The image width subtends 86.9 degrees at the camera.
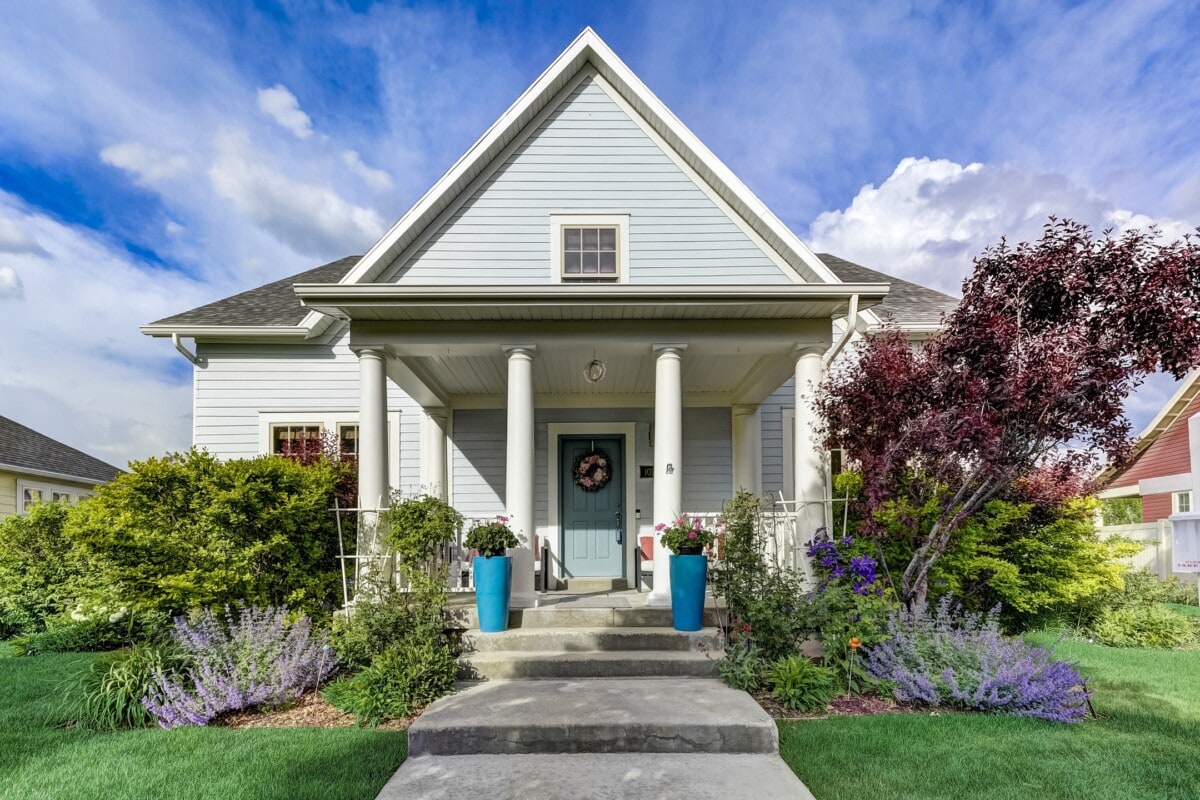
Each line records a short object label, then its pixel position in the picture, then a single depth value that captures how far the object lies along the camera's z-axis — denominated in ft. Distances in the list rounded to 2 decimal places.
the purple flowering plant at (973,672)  14.07
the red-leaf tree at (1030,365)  15.43
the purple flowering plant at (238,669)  14.38
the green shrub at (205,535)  18.07
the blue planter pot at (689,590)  17.31
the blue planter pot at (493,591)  17.21
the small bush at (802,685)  14.70
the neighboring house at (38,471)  42.34
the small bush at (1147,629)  21.90
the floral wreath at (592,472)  28.25
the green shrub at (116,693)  14.35
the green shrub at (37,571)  26.08
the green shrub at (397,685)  14.28
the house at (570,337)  19.51
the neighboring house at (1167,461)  38.11
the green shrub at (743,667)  15.20
